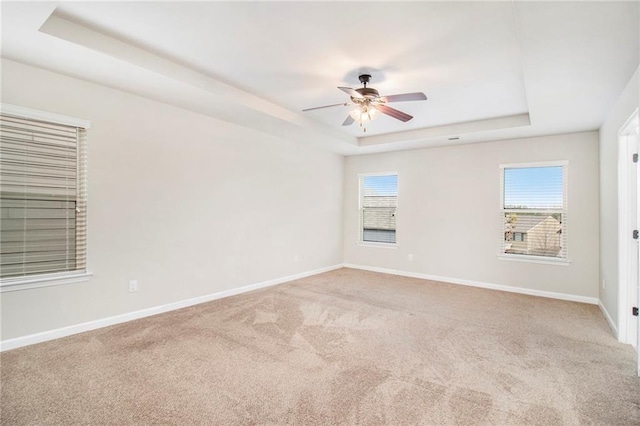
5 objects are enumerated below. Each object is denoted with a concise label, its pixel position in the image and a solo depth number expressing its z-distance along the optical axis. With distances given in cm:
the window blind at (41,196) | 290
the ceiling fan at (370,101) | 310
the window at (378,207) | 662
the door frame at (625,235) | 318
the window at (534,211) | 496
